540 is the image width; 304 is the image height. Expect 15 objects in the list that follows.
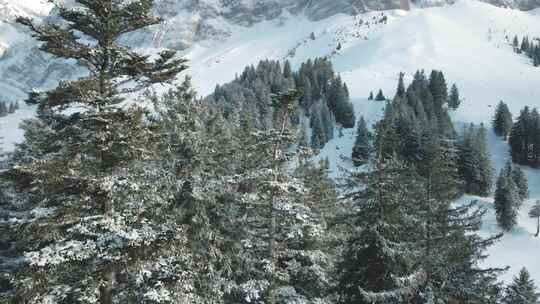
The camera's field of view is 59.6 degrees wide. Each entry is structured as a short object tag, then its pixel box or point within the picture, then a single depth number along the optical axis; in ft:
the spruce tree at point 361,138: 315.29
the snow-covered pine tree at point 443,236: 61.36
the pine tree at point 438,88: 426.92
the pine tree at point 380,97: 462.23
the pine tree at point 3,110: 580.13
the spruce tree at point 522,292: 124.16
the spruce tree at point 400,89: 453.41
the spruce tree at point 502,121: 373.20
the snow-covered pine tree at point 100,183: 37.19
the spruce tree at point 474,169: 277.44
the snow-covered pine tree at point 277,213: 54.13
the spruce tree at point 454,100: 449.06
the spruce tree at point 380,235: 61.67
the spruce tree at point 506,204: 238.89
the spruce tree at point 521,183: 277.95
